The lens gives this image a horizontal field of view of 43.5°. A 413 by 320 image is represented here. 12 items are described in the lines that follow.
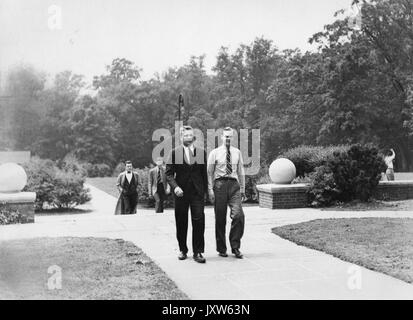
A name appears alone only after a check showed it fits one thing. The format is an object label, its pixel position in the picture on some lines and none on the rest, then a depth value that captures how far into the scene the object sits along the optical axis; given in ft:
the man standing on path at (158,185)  42.29
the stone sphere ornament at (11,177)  35.12
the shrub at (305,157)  46.23
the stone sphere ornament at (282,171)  41.88
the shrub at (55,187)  55.57
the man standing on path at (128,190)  39.65
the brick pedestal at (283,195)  40.47
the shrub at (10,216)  33.83
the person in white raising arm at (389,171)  65.87
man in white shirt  22.57
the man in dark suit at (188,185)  21.94
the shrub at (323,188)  40.96
